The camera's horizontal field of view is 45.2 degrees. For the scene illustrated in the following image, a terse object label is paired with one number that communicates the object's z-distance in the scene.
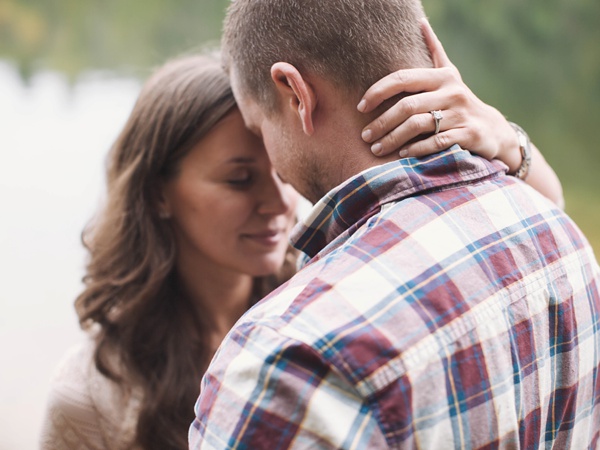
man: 0.74
